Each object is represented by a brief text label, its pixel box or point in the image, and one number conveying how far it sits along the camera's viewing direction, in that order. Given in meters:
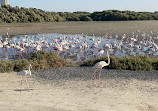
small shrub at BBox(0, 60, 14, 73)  11.74
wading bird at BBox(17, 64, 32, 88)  8.99
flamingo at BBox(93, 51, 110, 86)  9.51
